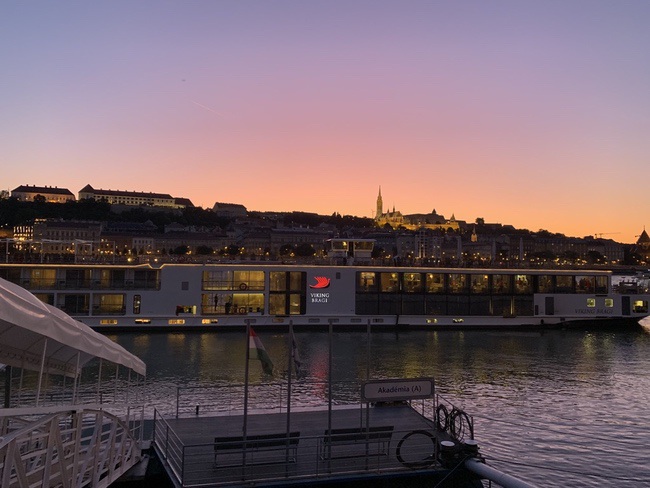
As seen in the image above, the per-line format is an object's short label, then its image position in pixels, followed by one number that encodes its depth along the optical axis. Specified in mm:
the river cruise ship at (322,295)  41656
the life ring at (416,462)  12492
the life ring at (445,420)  14508
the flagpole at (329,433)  12302
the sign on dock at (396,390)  12992
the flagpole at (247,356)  12281
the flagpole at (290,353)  12602
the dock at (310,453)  11906
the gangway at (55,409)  7058
